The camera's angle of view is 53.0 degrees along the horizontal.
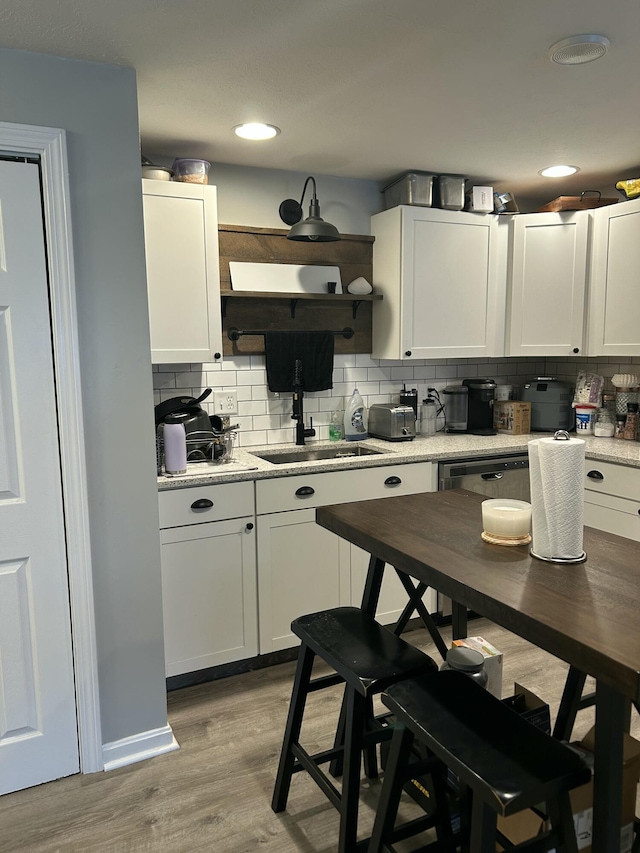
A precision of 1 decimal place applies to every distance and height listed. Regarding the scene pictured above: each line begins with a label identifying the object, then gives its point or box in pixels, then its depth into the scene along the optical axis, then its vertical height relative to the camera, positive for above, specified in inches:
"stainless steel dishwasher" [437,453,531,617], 129.5 -27.3
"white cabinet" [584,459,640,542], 124.6 -31.2
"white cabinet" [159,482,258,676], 106.5 -38.9
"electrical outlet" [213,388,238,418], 132.3 -11.5
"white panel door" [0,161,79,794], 78.4 -22.9
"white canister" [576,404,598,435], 152.3 -18.0
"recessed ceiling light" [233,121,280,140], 105.3 +35.6
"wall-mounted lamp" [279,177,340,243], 113.0 +20.2
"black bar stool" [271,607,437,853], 65.2 -34.2
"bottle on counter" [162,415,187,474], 107.7 -17.0
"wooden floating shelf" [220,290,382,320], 125.1 +9.9
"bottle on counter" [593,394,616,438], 147.7 -17.9
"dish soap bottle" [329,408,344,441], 143.6 -17.9
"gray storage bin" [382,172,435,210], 133.7 +32.4
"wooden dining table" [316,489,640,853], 45.4 -20.7
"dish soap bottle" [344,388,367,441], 141.0 -16.3
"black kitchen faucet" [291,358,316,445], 135.3 -12.8
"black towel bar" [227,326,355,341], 130.6 +2.7
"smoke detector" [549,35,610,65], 76.1 +35.5
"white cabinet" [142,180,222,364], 110.4 +13.5
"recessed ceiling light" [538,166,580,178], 133.5 +35.9
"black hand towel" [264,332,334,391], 134.3 -2.7
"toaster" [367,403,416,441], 139.3 -16.9
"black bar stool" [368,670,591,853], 49.0 -33.1
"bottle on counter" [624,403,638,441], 142.7 -18.3
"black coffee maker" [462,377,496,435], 151.4 -15.1
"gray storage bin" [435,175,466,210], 136.3 +32.1
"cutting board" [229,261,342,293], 130.6 +14.2
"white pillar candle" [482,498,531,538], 65.4 -18.0
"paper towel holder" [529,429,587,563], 59.0 -20.3
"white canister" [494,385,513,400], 159.0 -12.1
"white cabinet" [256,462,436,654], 113.9 -37.3
